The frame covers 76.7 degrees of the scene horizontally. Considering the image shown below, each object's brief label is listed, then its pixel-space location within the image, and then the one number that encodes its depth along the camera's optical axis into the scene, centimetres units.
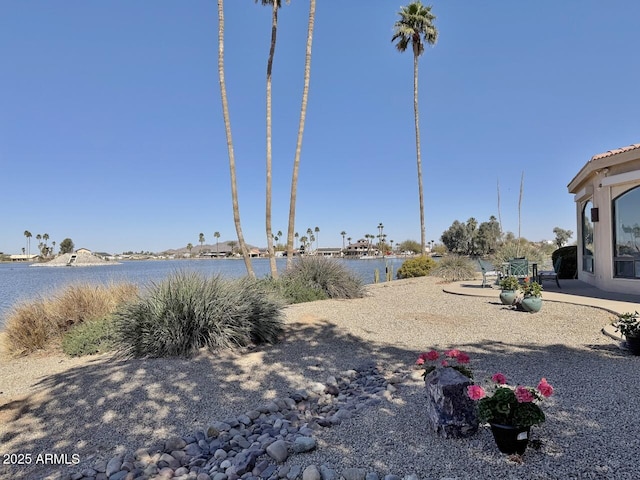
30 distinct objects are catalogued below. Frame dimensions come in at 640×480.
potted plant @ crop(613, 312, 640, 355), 477
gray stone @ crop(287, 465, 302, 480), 252
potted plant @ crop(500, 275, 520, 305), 851
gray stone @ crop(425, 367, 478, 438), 284
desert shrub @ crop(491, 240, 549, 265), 1600
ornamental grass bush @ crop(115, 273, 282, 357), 541
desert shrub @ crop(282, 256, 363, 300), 1084
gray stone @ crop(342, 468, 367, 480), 243
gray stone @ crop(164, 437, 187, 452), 302
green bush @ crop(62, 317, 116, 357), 623
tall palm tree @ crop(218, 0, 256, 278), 1180
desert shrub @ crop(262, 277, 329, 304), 968
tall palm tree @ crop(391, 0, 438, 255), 2048
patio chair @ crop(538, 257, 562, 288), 1095
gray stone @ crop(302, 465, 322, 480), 245
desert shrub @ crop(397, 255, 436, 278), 1755
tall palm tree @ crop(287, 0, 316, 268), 1295
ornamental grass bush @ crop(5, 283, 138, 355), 713
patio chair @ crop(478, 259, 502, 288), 1230
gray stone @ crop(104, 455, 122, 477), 273
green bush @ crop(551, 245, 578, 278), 1435
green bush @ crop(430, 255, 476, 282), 1584
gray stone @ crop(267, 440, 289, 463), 278
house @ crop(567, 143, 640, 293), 927
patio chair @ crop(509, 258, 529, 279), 1090
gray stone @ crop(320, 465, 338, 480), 245
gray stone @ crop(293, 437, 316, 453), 285
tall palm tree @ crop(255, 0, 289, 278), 1269
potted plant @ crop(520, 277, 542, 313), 783
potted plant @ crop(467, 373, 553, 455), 254
